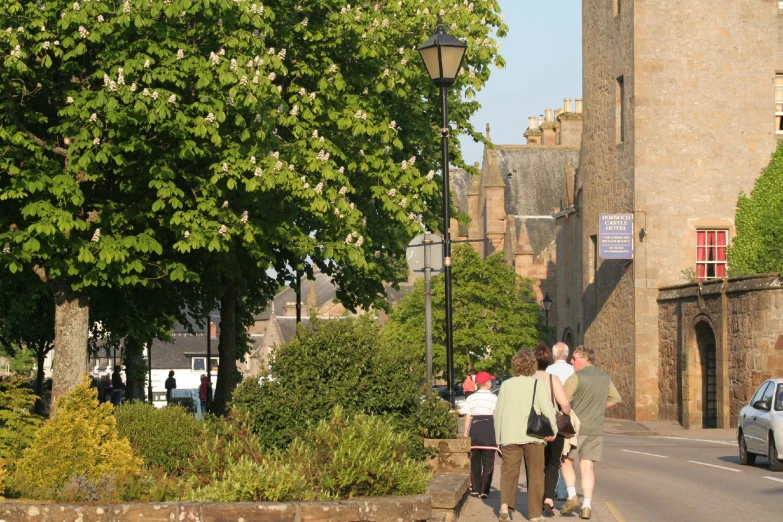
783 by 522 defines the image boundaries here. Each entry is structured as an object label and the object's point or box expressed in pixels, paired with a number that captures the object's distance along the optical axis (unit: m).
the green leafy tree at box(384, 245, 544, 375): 69.69
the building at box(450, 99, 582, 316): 89.14
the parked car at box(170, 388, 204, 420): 65.32
